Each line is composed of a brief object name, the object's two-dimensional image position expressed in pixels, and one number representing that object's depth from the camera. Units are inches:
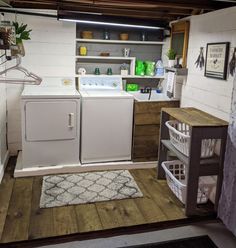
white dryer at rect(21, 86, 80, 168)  133.8
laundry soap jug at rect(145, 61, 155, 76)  169.2
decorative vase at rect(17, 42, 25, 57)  101.1
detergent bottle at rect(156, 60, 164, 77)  170.6
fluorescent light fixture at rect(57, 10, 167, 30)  141.7
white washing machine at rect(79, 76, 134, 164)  141.4
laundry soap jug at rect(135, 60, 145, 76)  168.9
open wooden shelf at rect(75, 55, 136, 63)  158.7
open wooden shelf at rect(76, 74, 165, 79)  166.9
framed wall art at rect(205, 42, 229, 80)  110.6
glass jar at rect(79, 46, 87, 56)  159.3
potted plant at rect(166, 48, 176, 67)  149.8
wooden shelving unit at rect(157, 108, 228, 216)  103.0
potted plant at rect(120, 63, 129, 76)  167.3
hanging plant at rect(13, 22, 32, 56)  107.6
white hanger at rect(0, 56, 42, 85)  86.5
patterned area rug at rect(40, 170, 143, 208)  117.0
